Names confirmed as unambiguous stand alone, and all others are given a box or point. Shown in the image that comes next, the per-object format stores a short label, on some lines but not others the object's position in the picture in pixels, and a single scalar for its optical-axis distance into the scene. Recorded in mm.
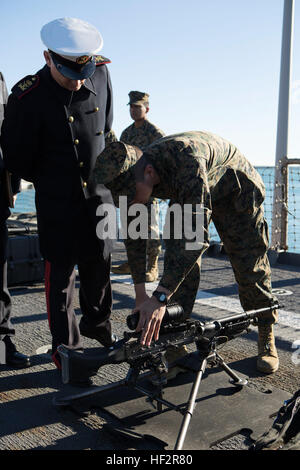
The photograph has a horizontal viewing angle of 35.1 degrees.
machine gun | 2352
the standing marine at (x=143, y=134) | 5652
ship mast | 7180
